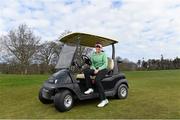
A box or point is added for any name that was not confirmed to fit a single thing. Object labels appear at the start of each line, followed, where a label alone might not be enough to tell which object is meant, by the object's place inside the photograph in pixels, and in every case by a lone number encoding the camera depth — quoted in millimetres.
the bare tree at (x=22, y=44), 19059
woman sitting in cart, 3757
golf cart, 3562
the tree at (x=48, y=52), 20551
